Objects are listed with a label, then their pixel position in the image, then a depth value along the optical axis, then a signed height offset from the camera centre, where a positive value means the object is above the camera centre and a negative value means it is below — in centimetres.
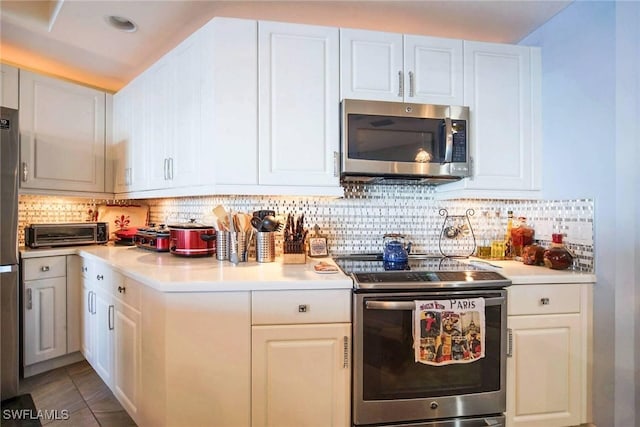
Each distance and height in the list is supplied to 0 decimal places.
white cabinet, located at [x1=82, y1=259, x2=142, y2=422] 160 -68
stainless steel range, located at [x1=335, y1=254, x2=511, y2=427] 146 -66
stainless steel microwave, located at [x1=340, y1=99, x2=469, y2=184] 174 +41
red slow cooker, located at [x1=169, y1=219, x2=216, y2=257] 194 -17
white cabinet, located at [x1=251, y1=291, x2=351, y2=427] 141 -66
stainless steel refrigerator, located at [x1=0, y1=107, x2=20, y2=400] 184 -23
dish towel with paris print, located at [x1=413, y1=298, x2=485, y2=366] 147 -56
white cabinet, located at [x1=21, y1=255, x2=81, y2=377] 209 -69
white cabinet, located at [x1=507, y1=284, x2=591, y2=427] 158 -73
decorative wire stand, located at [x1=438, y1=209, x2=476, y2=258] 220 -16
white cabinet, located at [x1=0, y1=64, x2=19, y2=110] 206 +83
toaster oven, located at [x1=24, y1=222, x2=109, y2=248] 220 -16
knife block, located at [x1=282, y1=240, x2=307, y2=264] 183 -24
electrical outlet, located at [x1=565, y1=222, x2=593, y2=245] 167 -11
